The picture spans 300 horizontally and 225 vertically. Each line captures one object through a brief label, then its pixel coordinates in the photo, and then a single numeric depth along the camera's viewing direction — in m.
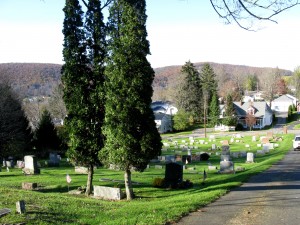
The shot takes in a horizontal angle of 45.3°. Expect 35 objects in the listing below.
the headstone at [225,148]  37.66
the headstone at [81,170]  26.58
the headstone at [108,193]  16.41
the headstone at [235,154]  36.46
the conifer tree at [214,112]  75.62
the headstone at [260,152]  37.43
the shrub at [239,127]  72.80
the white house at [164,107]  103.30
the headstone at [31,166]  26.39
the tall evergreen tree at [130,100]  16.39
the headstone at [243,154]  36.93
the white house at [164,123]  79.26
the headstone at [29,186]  19.52
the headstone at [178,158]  34.69
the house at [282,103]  103.38
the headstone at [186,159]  33.05
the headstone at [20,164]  31.26
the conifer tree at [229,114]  72.19
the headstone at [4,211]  9.84
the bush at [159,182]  19.23
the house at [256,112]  76.12
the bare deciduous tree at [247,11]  6.26
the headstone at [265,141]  46.51
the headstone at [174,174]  19.12
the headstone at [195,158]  35.09
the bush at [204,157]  34.99
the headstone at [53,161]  32.22
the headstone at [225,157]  27.53
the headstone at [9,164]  31.82
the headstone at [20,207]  10.12
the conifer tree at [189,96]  83.12
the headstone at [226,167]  22.67
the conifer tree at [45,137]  44.19
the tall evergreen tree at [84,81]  18.56
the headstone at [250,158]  29.77
